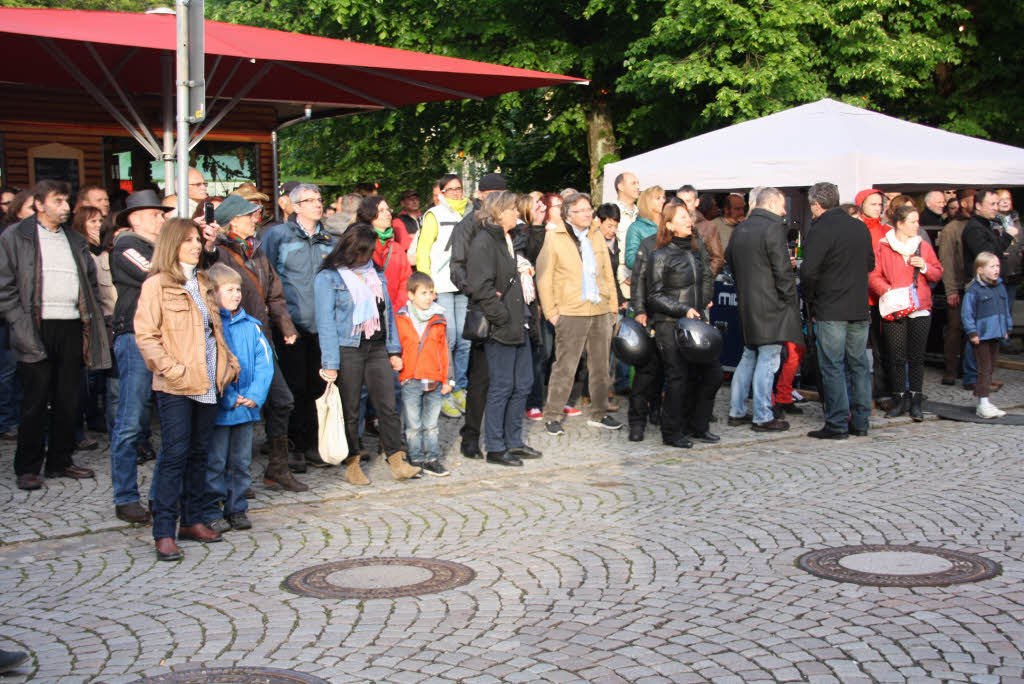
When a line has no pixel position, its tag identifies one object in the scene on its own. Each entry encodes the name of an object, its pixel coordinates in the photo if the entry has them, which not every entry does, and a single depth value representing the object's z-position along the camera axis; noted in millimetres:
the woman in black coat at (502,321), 8547
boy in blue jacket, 6723
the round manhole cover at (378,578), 5645
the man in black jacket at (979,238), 12180
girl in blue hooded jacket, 10695
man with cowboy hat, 6840
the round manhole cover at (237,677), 4473
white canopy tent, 12195
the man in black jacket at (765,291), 9883
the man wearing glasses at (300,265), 8281
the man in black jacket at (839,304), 9703
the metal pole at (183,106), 7121
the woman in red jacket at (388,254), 9273
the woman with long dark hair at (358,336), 7863
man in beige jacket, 9844
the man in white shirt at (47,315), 7641
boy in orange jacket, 8211
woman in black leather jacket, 9430
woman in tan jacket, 6211
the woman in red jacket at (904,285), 10633
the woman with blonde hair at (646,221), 10781
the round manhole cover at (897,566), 5684
